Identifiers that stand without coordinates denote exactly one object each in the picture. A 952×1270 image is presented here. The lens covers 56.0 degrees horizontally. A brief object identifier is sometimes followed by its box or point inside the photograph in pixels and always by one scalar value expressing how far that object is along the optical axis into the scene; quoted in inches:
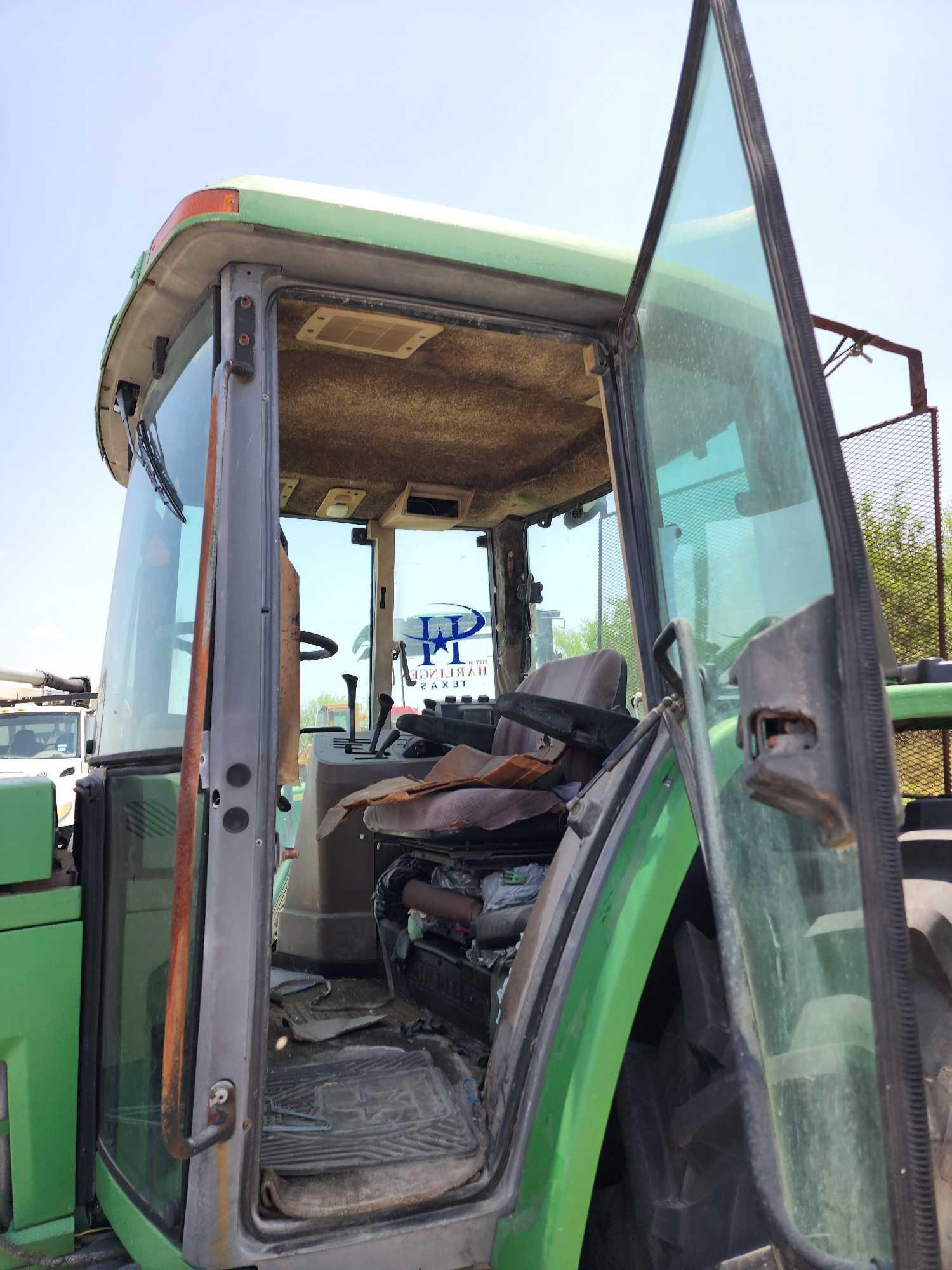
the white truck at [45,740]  420.2
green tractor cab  34.8
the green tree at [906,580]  177.5
